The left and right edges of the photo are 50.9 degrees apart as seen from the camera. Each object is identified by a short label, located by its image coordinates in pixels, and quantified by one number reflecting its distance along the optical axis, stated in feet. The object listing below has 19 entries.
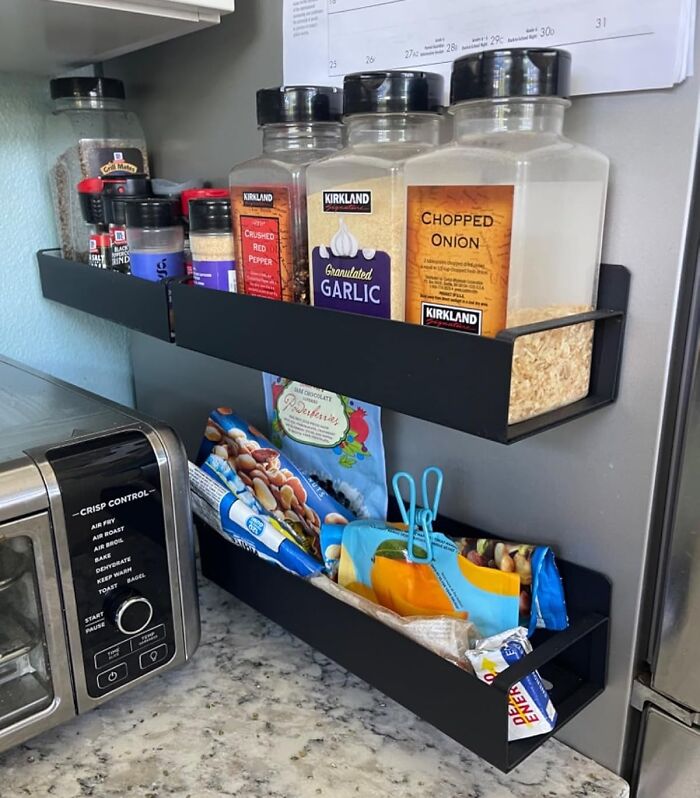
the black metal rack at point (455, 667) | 1.86
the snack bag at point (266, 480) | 2.63
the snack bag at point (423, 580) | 2.10
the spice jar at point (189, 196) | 2.52
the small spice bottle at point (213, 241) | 2.29
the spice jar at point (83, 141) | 3.03
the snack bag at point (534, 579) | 2.08
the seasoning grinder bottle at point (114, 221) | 2.81
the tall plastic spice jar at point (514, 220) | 1.62
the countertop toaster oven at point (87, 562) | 2.05
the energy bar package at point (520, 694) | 1.94
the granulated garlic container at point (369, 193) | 1.83
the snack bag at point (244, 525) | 2.44
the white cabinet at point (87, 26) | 2.31
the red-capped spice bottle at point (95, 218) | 2.89
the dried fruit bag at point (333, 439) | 2.59
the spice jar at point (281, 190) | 2.13
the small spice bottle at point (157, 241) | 2.57
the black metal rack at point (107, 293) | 2.59
